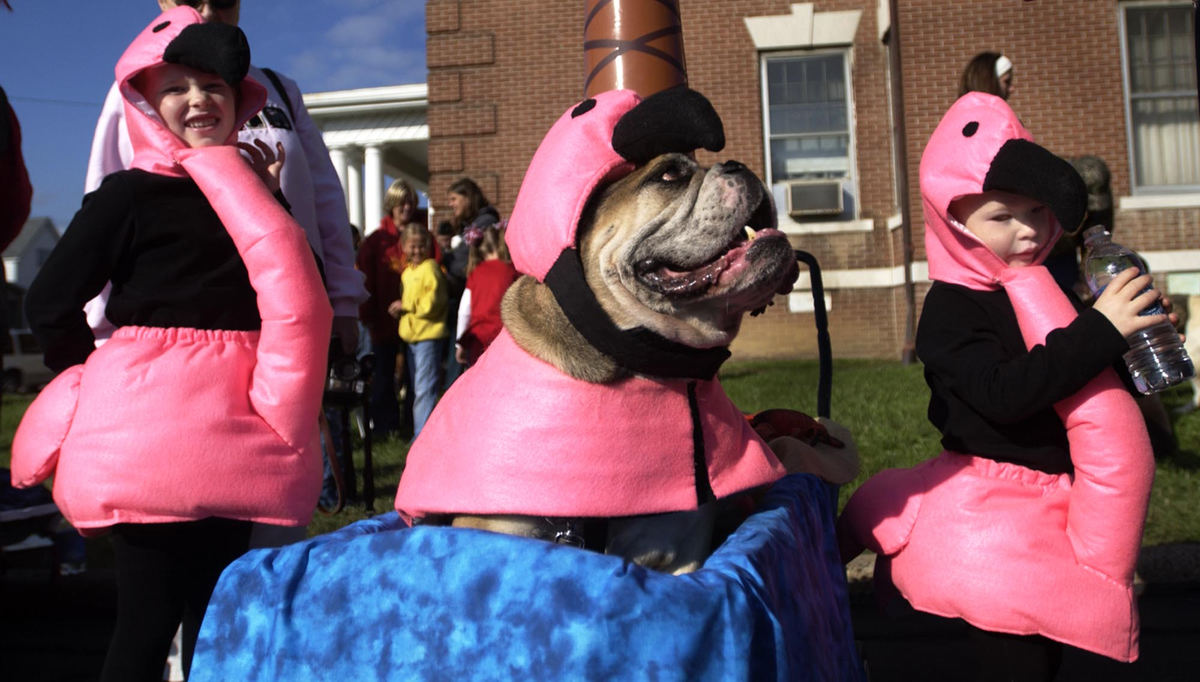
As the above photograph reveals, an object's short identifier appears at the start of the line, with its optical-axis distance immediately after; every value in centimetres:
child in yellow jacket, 715
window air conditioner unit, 1246
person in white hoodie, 286
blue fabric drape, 141
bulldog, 191
